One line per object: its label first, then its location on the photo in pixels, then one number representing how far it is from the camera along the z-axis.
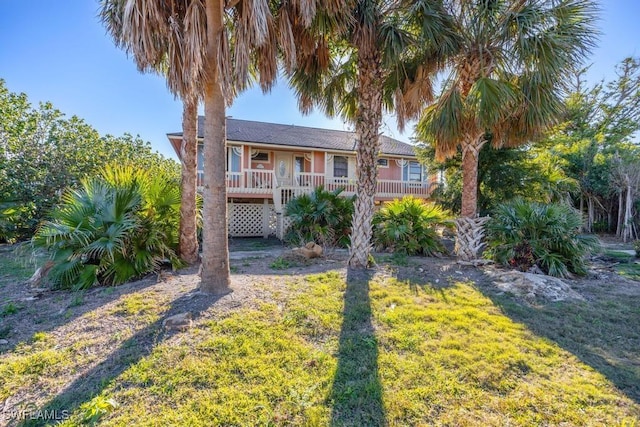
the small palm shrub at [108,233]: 5.54
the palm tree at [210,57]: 4.72
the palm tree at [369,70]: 6.33
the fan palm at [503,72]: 6.65
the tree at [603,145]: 15.90
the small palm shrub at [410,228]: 9.45
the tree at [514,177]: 11.28
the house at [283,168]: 14.30
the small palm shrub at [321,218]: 10.94
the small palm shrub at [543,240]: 7.30
